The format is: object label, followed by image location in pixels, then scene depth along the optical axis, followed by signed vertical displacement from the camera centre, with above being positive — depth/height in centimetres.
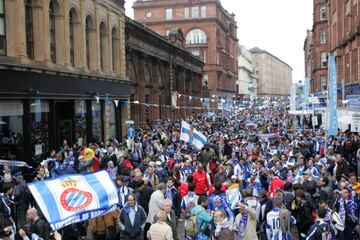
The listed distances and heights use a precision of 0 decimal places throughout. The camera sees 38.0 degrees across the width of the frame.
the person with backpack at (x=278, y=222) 890 -207
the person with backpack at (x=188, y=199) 1089 -202
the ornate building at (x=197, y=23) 8575 +1345
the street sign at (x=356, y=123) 1954 -86
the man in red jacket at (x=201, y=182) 1317 -198
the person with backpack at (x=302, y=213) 991 -212
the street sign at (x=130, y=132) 2368 -120
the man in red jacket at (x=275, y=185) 1156 -185
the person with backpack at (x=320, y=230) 842 -208
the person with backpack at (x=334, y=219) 902 -211
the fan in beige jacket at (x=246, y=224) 866 -202
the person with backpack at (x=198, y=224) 870 -202
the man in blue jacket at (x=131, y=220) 924 -203
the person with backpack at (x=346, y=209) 988 -206
